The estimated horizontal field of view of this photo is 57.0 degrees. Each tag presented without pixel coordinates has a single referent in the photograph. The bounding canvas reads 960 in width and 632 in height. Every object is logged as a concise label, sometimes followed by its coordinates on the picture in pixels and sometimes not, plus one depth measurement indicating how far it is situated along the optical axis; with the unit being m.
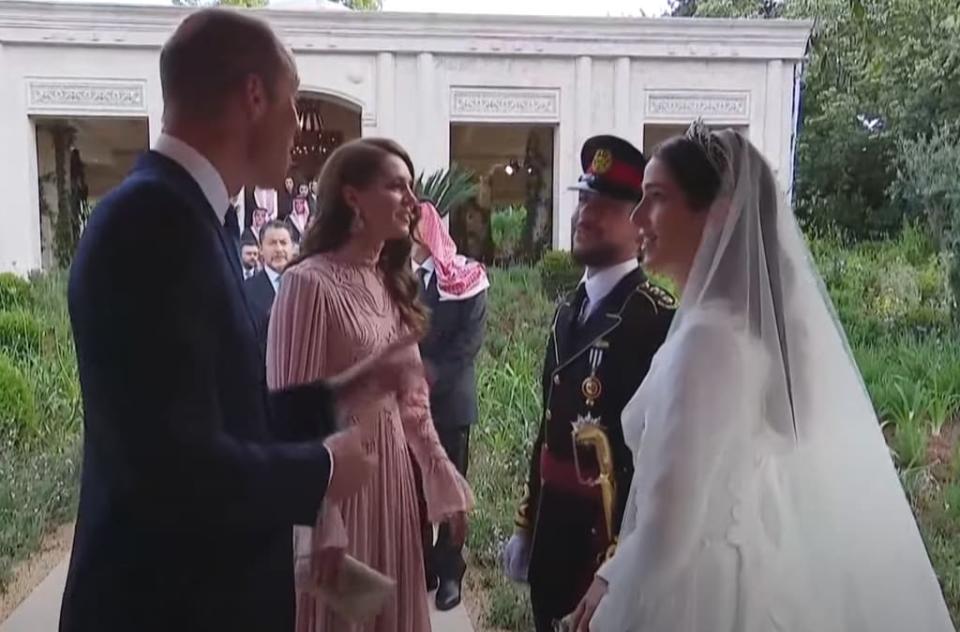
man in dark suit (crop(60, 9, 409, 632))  0.76
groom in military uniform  1.43
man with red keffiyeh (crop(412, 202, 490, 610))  2.52
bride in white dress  1.11
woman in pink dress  1.42
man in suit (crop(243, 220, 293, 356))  2.34
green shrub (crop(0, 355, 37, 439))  2.97
